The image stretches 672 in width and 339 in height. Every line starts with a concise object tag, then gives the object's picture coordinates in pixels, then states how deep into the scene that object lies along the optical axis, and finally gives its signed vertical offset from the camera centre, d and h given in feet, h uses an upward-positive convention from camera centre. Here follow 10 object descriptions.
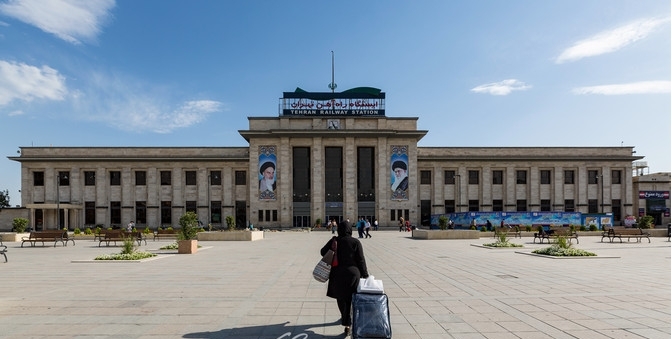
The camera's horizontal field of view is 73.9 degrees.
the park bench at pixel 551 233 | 89.80 -10.75
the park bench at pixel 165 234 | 109.70 -12.43
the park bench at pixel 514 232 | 118.42 -13.91
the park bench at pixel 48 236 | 88.69 -10.38
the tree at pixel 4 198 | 289.25 -8.40
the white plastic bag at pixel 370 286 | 20.03 -4.72
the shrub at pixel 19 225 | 114.32 -10.19
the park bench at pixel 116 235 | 88.58 -10.34
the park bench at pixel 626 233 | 94.58 -11.36
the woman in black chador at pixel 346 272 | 21.76 -4.42
